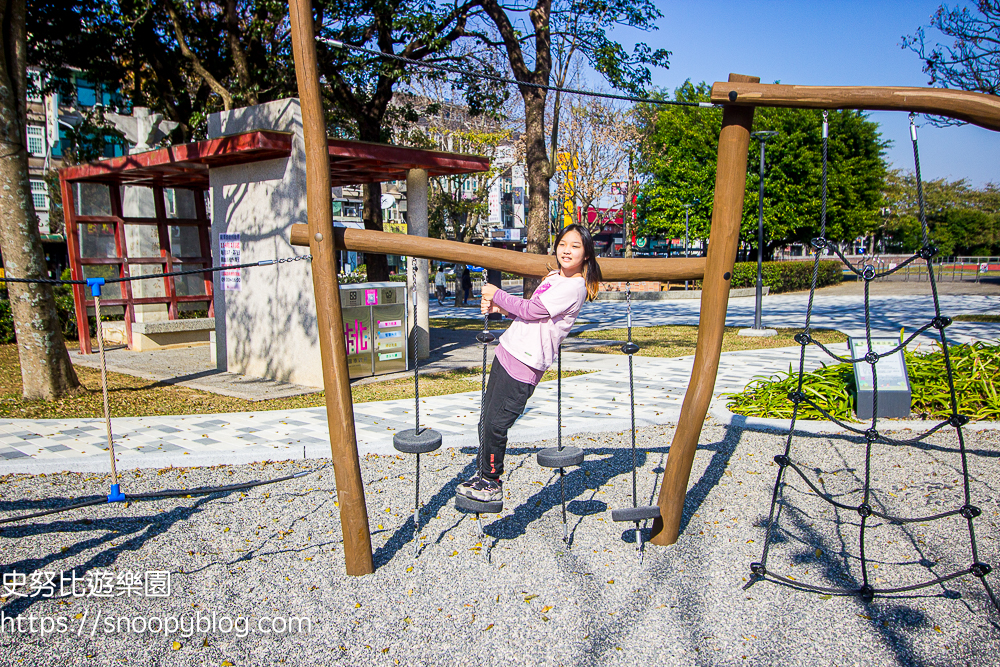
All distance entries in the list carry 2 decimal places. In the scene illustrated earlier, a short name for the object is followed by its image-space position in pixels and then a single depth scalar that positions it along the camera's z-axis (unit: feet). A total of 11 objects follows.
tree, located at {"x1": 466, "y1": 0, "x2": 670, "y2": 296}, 45.03
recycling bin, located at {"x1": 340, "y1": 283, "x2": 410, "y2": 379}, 32.17
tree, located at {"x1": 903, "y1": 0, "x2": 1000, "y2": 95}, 46.44
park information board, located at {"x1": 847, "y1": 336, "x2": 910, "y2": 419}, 22.45
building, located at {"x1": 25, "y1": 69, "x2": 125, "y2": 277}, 56.13
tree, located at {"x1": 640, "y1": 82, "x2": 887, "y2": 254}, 114.11
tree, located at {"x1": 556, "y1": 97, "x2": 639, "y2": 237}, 104.17
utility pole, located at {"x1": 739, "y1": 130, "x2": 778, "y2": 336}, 49.88
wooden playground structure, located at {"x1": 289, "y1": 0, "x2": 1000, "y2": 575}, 12.10
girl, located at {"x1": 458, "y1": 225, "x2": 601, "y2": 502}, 12.88
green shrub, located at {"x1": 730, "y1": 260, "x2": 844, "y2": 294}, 97.86
